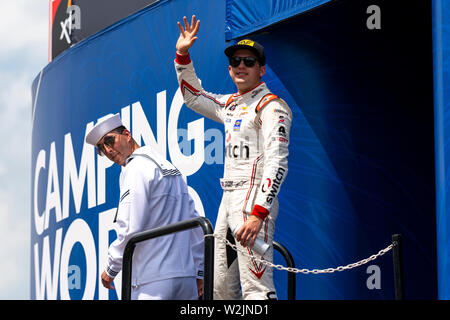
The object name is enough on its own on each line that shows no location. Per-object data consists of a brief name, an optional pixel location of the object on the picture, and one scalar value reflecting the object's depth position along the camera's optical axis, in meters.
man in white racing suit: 8.96
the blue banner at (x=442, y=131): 9.01
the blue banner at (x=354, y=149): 12.95
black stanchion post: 9.02
